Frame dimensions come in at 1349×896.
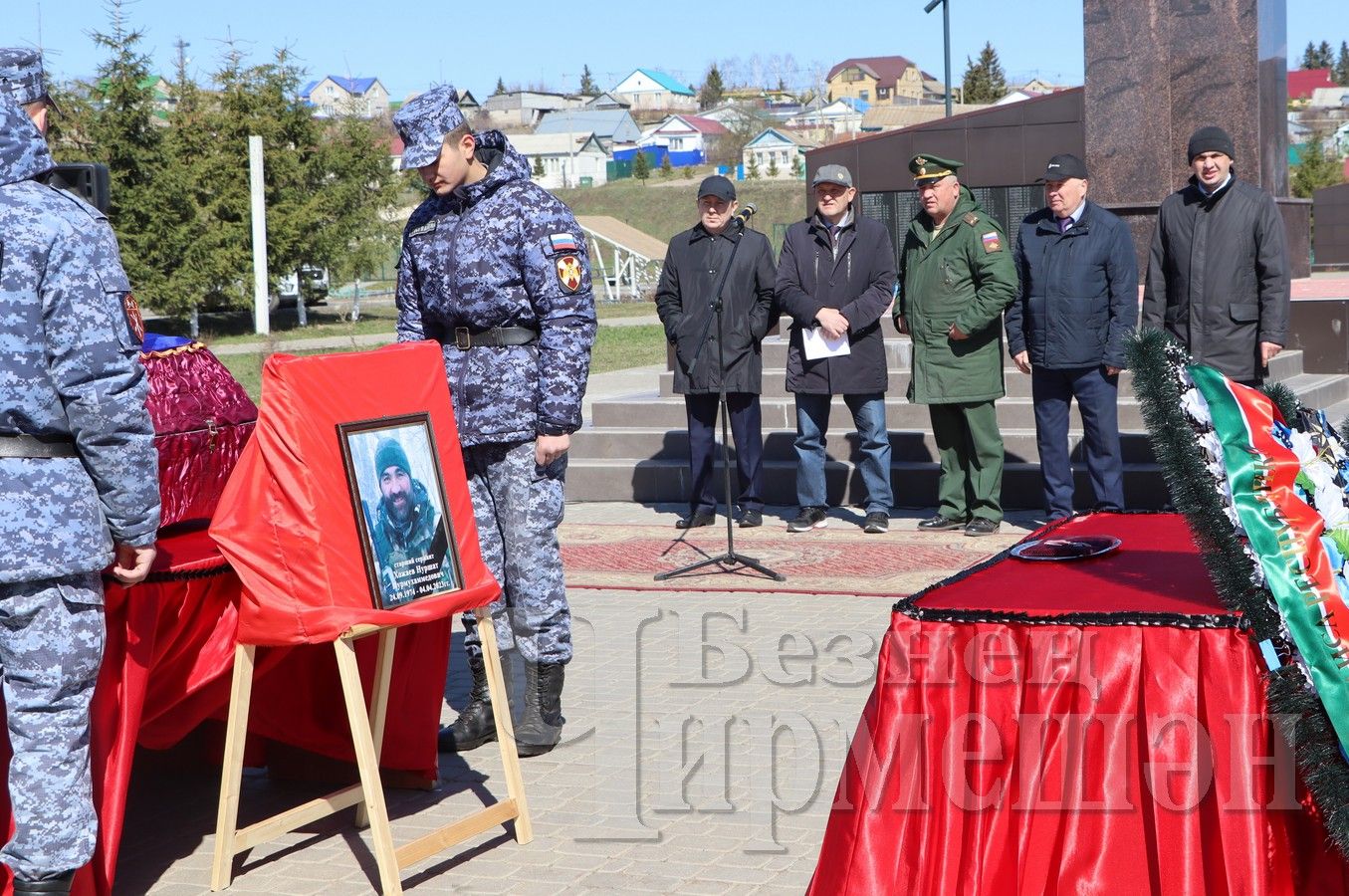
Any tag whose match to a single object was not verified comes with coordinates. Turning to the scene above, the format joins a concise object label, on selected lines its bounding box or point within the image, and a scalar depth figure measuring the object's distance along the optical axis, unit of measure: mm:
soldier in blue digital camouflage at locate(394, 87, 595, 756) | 5000
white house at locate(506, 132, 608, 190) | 116875
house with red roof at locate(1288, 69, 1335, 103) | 141125
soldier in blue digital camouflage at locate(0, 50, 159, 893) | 3510
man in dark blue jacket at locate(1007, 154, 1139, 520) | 8516
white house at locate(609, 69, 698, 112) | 189875
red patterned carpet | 7891
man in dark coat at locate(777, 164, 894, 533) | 9250
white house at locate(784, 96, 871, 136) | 128000
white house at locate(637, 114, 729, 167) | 132500
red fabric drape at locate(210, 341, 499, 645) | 3973
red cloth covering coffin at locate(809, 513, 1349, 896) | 3088
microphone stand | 7965
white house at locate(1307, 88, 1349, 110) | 130575
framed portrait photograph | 4059
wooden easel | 4012
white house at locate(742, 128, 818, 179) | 110062
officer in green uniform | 8844
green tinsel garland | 2945
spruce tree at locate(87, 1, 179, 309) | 30156
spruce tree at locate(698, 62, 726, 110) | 181125
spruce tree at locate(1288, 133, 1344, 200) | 41469
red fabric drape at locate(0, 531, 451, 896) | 3885
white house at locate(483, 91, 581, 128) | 161750
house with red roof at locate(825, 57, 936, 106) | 174625
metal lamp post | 25906
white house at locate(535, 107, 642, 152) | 135125
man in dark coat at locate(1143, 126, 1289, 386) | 7840
